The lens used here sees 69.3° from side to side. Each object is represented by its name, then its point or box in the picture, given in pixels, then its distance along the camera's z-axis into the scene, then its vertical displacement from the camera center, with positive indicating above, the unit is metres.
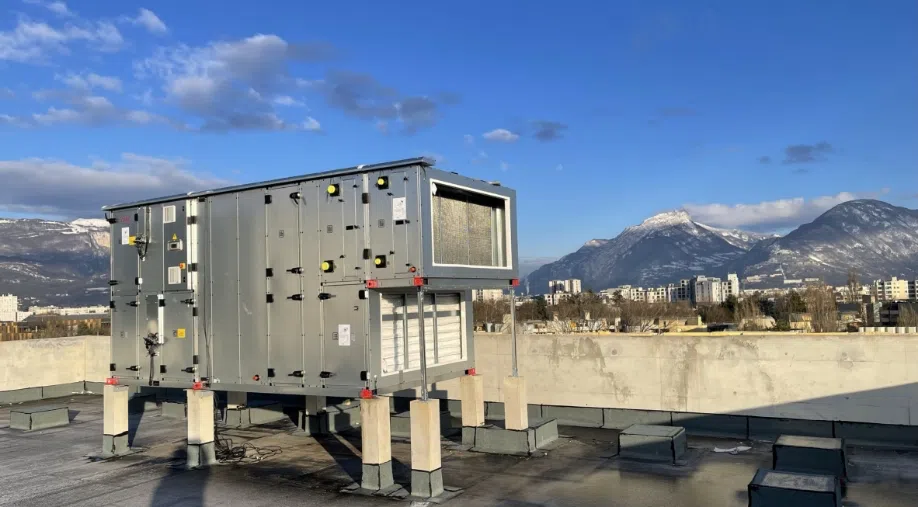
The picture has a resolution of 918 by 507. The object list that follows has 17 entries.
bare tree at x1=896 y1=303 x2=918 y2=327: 57.34 -2.78
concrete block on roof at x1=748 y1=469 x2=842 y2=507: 8.10 -2.49
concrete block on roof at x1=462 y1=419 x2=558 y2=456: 13.51 -2.89
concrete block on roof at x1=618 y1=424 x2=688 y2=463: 12.40 -2.82
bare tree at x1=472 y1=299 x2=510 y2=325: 79.75 -1.39
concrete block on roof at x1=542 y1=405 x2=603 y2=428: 16.25 -2.94
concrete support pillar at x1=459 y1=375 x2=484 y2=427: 14.09 -2.12
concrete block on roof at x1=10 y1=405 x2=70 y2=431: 17.39 -2.72
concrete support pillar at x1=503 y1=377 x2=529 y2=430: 13.77 -2.19
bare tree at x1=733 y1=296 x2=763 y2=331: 61.47 -2.52
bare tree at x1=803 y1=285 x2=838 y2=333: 58.25 -1.94
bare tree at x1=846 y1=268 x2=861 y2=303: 97.52 +0.29
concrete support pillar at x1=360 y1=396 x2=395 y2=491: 10.83 -2.31
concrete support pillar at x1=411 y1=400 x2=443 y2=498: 10.58 -2.35
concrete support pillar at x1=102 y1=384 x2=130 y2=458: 14.02 -2.28
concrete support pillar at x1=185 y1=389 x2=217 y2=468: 12.82 -2.23
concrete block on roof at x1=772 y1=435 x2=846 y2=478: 10.77 -2.73
